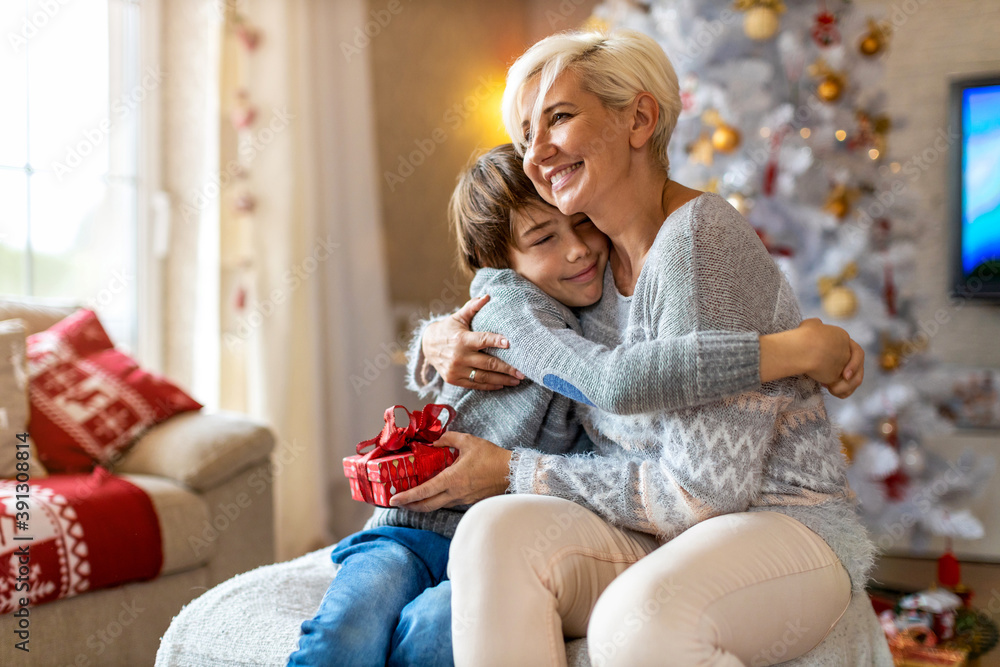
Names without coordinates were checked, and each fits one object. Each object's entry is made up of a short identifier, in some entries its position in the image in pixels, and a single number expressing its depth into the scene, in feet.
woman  3.09
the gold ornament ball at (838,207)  8.23
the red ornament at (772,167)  8.28
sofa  5.79
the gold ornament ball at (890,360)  8.34
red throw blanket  5.43
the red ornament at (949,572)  7.14
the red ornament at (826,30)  8.27
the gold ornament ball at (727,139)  8.37
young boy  3.30
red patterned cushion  6.70
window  8.78
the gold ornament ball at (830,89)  8.22
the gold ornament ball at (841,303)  8.14
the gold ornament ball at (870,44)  8.32
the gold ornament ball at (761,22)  8.20
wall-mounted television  10.53
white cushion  3.52
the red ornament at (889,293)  8.30
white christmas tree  8.24
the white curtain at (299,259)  9.60
